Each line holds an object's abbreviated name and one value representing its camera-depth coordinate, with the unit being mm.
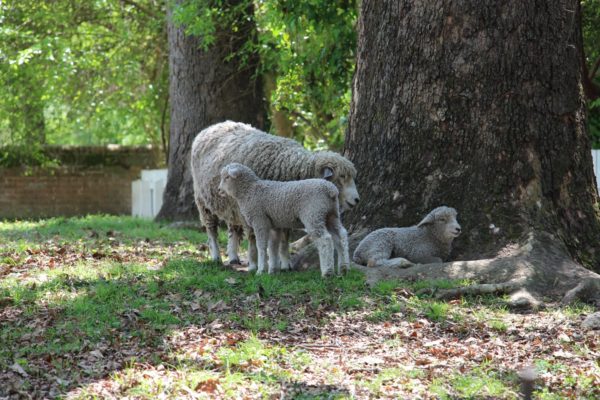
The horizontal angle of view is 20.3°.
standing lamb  15089
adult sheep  16192
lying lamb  15462
